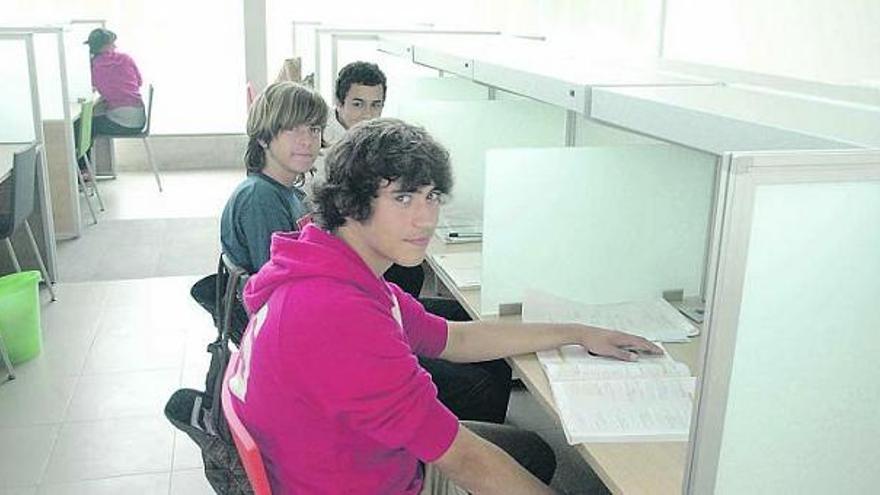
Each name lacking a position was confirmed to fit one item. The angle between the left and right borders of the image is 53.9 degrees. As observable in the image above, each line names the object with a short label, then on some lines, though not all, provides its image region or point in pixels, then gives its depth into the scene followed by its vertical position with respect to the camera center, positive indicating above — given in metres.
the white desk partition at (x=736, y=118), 1.02 -0.14
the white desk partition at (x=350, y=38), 3.58 -0.19
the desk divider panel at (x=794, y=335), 0.92 -0.36
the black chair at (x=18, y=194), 3.39 -0.80
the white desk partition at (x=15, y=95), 3.95 -0.47
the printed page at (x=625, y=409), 1.39 -0.66
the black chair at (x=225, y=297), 1.85 -0.69
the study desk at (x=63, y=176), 4.52 -0.95
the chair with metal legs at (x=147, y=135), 5.64 -0.90
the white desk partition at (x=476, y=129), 2.73 -0.39
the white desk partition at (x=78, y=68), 5.50 -0.48
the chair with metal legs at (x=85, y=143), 4.91 -0.84
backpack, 1.32 -0.65
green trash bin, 3.10 -1.13
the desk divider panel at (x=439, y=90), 3.25 -0.32
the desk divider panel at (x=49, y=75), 4.33 -0.41
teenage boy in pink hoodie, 1.24 -0.49
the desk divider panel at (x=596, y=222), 1.92 -0.48
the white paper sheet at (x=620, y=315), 1.86 -0.66
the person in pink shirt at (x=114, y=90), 5.59 -0.61
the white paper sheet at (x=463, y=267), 2.18 -0.68
